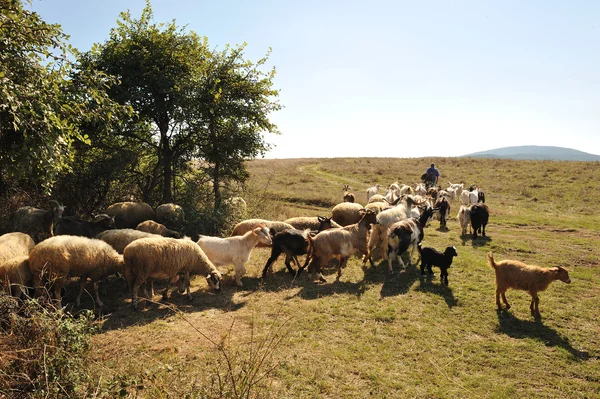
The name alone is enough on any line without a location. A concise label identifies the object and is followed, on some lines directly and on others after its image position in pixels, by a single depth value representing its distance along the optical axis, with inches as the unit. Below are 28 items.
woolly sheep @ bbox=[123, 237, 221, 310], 319.9
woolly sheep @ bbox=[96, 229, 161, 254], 381.4
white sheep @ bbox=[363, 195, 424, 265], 473.4
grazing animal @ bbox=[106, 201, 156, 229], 516.4
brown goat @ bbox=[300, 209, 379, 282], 404.1
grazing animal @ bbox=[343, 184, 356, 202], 750.9
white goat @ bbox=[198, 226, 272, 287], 388.2
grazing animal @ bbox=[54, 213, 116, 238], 421.7
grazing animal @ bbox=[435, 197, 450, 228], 668.1
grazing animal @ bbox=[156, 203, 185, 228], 531.6
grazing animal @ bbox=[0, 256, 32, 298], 275.0
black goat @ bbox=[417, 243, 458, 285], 379.9
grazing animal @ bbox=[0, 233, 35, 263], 311.3
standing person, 969.5
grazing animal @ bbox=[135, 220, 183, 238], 442.3
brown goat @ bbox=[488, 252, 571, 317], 302.5
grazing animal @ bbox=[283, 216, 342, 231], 510.3
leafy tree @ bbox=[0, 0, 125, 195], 278.7
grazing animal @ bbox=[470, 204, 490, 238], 582.9
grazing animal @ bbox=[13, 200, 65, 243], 423.5
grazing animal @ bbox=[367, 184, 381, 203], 912.3
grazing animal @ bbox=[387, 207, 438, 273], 417.7
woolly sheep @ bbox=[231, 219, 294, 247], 470.9
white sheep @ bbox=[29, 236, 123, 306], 286.2
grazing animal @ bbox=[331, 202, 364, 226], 564.7
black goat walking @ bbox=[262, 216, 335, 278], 405.4
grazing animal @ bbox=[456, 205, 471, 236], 596.1
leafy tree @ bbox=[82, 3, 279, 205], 555.2
